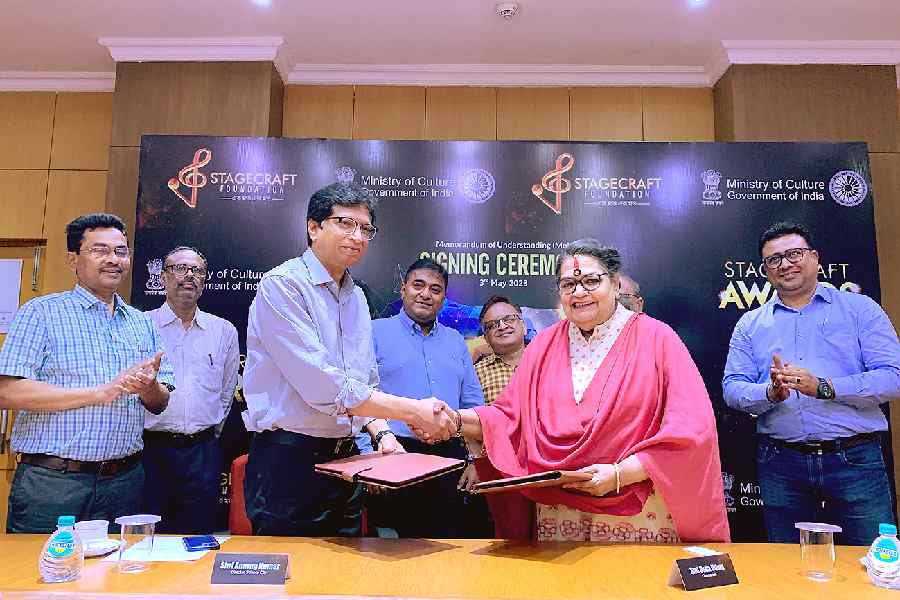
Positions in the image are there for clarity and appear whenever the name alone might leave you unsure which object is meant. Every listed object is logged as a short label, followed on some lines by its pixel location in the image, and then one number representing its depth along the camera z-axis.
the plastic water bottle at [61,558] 1.61
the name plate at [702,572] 1.62
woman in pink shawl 2.11
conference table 1.56
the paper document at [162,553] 1.81
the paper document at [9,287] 4.74
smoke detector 3.91
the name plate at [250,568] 1.60
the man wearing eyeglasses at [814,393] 3.27
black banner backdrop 3.74
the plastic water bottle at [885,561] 1.67
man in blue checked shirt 2.69
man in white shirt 3.55
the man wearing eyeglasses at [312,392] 2.19
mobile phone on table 1.91
